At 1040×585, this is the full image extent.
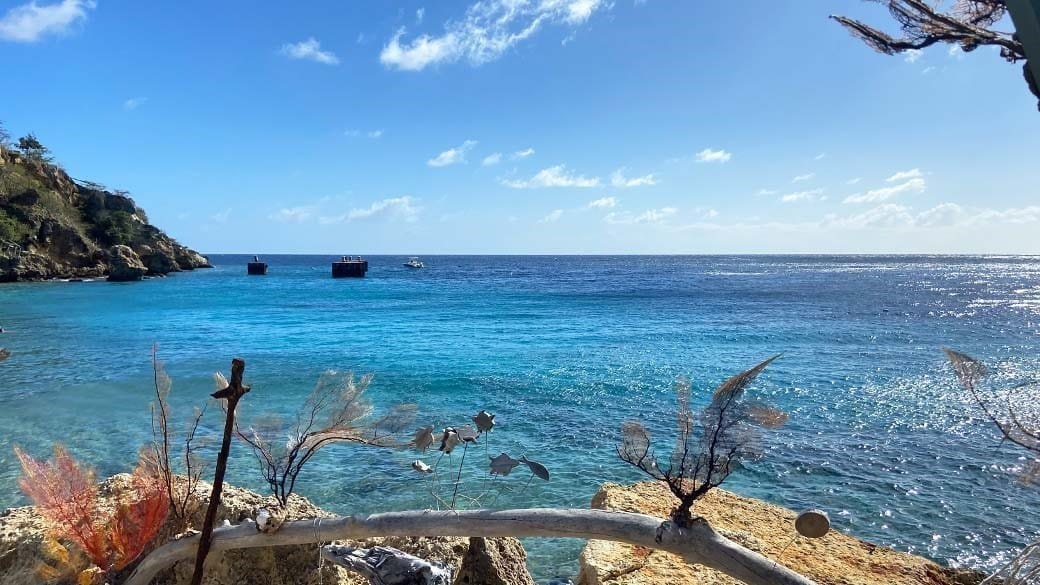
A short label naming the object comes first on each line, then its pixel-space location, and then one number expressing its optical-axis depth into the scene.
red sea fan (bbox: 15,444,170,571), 3.81
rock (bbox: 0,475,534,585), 3.79
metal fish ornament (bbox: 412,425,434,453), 3.80
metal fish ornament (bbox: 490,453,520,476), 3.71
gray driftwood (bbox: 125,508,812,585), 2.96
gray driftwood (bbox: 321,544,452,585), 3.35
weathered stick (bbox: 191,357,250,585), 3.25
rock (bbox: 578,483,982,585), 5.01
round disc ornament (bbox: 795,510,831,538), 3.24
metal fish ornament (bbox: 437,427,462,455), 3.81
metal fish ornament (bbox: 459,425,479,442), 3.88
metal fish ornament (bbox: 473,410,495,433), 3.84
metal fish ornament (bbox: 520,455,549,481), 3.71
